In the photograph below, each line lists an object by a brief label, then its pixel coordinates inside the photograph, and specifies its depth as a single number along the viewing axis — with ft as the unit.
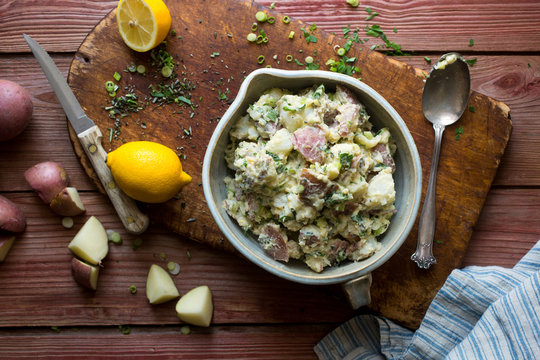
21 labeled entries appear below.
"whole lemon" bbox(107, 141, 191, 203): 2.05
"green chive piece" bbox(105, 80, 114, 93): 2.24
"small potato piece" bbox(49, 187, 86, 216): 2.27
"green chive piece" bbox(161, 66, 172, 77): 2.24
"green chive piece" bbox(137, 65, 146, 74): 2.25
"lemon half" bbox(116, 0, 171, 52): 2.14
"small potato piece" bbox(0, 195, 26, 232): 2.27
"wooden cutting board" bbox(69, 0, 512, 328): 2.24
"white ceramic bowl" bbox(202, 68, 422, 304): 1.96
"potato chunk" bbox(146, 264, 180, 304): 2.30
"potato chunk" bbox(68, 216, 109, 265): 2.30
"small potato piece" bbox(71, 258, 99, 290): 2.28
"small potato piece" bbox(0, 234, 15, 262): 2.31
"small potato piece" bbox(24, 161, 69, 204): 2.27
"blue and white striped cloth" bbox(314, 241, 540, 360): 2.11
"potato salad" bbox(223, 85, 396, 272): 1.90
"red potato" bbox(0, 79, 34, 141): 2.23
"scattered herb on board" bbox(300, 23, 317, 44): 2.24
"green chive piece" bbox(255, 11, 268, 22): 2.24
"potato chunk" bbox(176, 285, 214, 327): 2.29
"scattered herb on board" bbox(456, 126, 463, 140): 2.24
